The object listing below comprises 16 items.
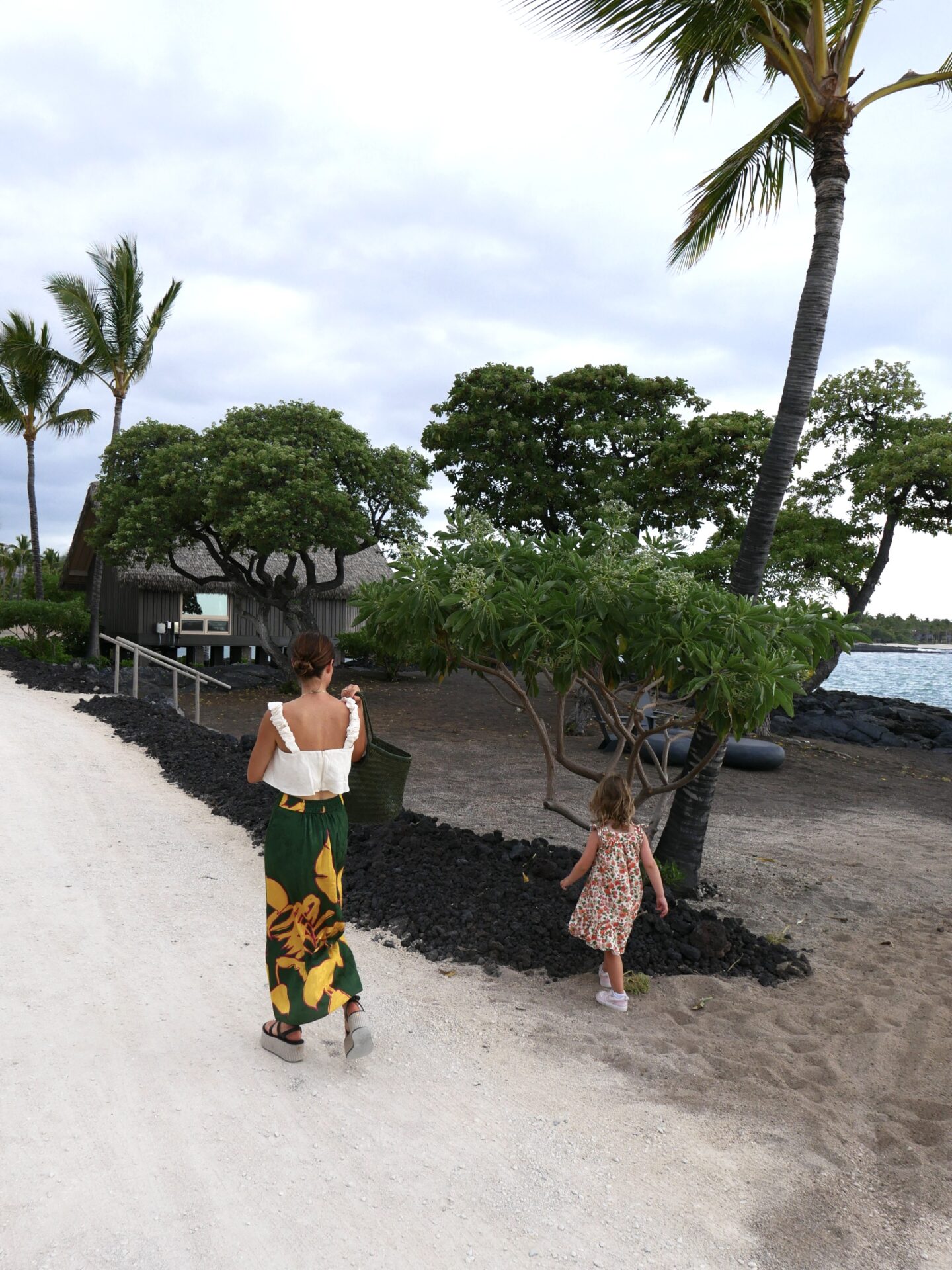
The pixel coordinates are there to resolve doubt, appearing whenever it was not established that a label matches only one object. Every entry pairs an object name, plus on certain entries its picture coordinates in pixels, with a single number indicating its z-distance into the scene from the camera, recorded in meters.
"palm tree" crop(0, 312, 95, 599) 24.47
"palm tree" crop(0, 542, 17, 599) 71.61
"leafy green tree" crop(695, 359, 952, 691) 16.41
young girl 4.55
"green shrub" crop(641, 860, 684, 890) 6.43
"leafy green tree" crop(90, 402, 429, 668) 17.28
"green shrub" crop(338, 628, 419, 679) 23.73
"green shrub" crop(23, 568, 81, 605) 34.25
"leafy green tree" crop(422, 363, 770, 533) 15.89
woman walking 3.47
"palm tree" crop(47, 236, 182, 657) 22.97
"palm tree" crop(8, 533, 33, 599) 77.31
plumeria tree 4.77
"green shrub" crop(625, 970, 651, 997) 4.66
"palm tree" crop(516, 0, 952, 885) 6.12
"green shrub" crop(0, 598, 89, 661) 21.12
